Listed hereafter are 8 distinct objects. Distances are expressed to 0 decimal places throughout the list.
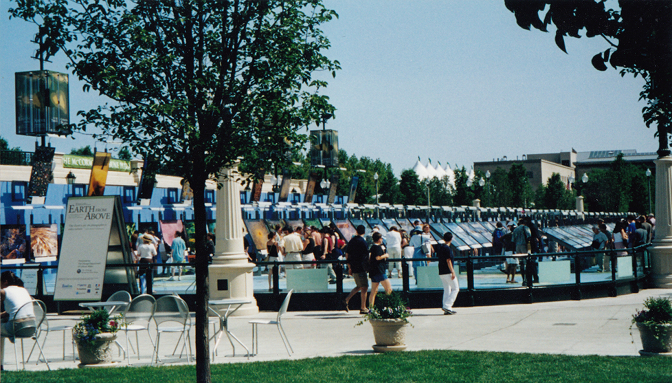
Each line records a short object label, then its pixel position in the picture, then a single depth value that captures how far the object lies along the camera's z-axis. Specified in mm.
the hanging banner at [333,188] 47312
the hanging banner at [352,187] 50344
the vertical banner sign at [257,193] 41250
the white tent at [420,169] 134250
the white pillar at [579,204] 63438
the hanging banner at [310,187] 47688
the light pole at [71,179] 32688
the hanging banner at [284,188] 43531
